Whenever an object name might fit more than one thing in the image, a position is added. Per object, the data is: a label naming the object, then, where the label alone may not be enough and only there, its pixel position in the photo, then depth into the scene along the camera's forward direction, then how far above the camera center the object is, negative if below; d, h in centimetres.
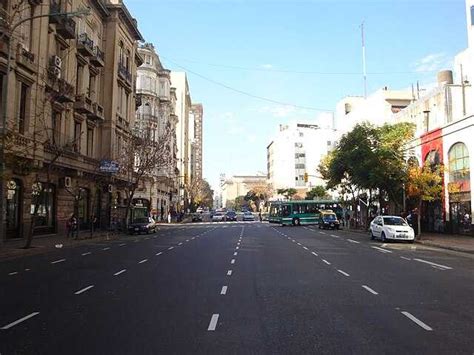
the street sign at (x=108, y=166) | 3881 +377
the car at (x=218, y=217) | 8604 -33
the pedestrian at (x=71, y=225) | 3338 -75
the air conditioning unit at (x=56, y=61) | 3357 +1035
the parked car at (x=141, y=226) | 4212 -95
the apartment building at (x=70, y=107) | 2890 +785
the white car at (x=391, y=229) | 3002 -80
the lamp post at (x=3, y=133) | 1986 +323
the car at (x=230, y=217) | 9079 -33
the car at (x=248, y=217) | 8819 -31
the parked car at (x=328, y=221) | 5074 -55
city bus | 6100 +67
